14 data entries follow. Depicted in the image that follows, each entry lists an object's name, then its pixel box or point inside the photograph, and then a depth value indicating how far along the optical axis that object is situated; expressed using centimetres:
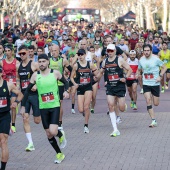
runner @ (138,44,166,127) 1500
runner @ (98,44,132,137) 1418
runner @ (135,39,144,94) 2578
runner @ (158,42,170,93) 2278
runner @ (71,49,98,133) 1448
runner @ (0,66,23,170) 997
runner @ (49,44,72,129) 1438
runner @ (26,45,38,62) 1427
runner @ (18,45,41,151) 1243
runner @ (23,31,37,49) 2380
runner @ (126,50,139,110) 1819
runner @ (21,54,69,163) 1107
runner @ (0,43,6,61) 1577
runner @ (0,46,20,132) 1399
